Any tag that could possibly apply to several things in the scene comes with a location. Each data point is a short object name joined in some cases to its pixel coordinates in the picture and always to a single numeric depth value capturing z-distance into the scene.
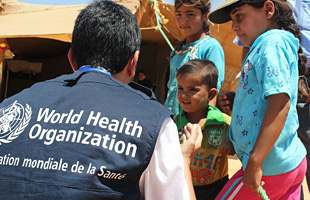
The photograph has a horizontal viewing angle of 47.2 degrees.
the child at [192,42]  2.57
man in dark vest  0.98
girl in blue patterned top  1.57
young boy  2.27
